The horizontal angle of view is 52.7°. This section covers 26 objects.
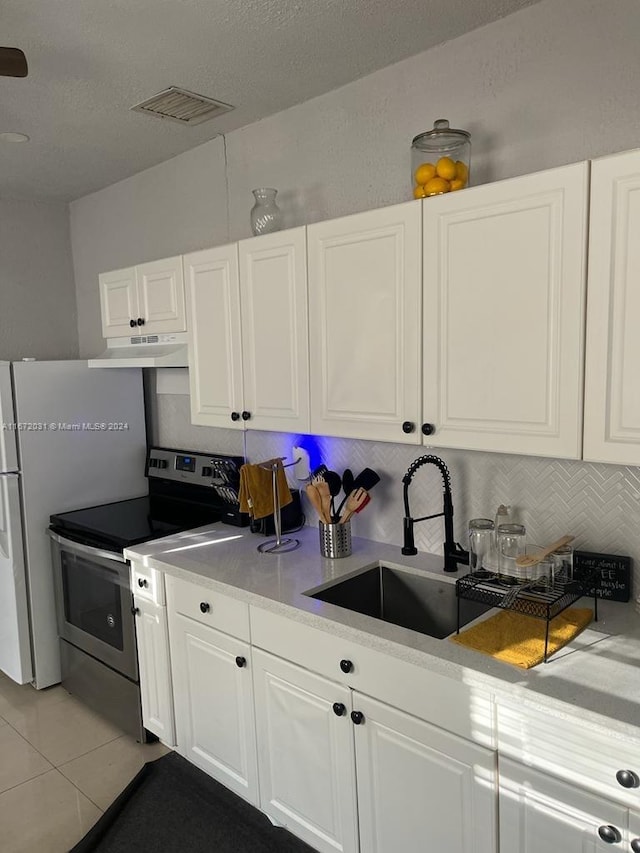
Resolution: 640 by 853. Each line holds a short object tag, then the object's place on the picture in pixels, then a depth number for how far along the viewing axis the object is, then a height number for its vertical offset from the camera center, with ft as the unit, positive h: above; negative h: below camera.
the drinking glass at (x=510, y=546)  6.36 -1.93
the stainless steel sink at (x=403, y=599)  7.10 -2.79
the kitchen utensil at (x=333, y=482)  8.23 -1.61
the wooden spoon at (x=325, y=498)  7.80 -1.72
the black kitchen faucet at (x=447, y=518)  7.18 -1.83
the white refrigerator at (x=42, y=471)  10.66 -1.88
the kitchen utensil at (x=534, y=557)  5.84 -1.89
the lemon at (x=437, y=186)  6.30 +1.61
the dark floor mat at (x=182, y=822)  7.55 -5.65
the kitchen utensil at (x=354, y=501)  7.79 -1.77
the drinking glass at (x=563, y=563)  6.13 -2.03
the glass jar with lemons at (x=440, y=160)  6.33 +1.92
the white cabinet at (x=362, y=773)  5.30 -3.82
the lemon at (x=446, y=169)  6.31 +1.78
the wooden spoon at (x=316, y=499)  7.82 -1.74
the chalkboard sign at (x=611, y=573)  6.14 -2.14
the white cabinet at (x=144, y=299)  9.11 +0.89
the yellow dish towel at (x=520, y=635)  5.25 -2.46
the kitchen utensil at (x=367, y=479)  7.98 -1.54
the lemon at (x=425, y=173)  6.38 +1.77
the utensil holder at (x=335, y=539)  7.84 -2.24
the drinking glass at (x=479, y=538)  6.59 -1.91
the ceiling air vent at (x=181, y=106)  8.25 +3.34
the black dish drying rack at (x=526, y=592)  5.63 -2.20
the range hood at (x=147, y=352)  9.19 +0.12
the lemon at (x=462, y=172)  6.37 +1.77
